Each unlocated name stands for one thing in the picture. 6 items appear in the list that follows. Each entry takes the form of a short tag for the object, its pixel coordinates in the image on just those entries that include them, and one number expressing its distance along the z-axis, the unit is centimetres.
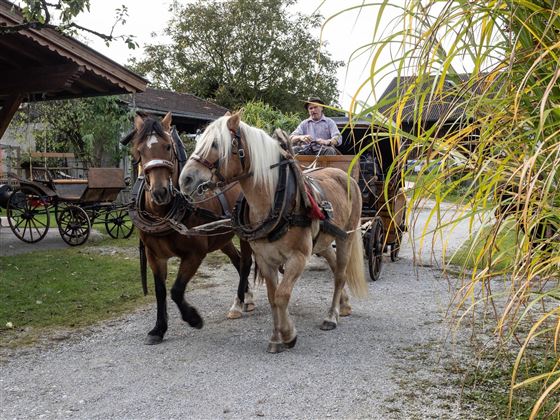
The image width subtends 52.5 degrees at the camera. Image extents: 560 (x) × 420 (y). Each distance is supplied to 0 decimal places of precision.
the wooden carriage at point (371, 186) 658
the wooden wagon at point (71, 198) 1041
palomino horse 406
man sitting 649
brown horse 451
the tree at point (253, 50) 3097
